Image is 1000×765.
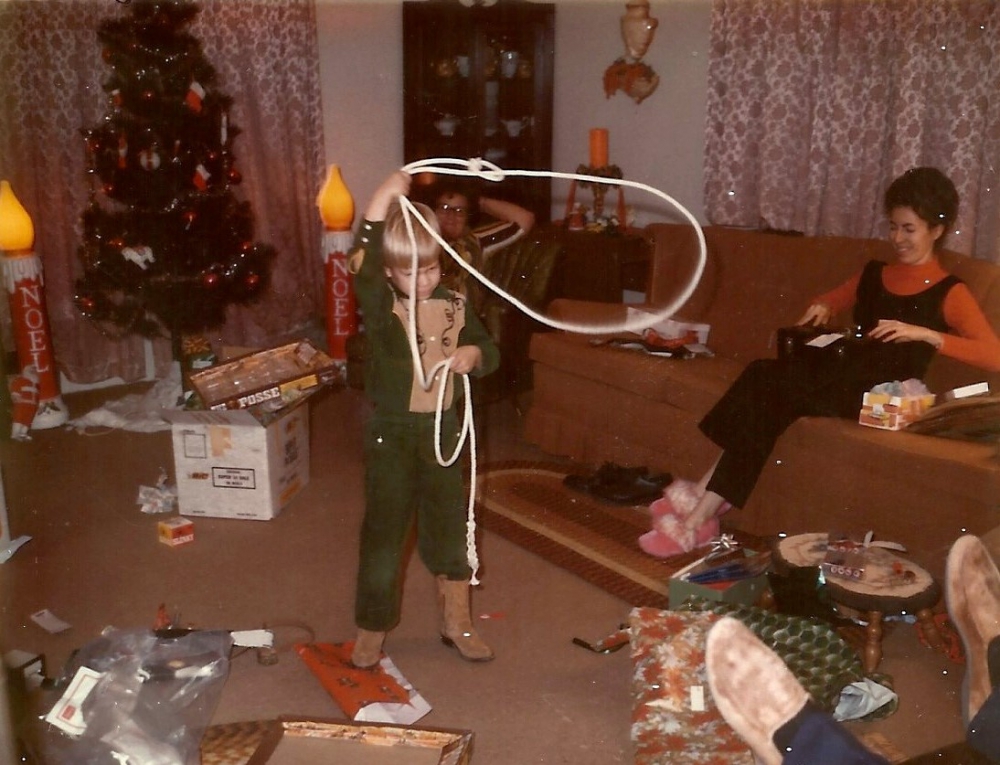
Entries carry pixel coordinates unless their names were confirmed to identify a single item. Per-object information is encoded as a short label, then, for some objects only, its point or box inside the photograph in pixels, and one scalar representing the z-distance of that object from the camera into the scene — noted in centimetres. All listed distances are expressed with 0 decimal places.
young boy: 182
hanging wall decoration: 411
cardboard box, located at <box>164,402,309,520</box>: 281
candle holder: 419
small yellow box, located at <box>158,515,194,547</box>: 274
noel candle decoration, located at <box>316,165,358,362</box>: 427
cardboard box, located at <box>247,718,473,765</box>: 165
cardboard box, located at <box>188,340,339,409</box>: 282
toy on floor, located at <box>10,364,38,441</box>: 344
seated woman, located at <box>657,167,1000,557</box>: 256
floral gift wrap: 178
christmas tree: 342
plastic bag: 172
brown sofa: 238
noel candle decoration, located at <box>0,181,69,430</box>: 354
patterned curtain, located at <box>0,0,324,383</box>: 372
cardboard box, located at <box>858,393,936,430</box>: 252
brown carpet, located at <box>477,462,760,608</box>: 255
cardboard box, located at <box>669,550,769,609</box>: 218
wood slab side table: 199
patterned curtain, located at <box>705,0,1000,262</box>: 309
